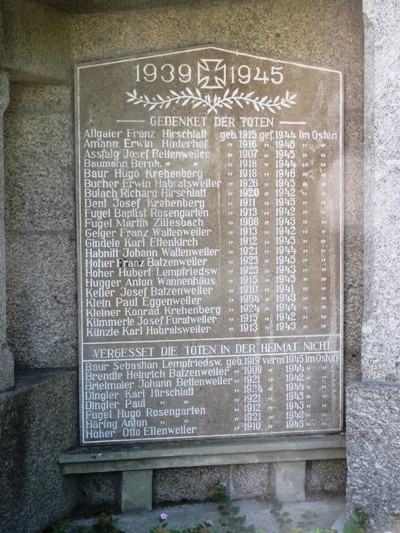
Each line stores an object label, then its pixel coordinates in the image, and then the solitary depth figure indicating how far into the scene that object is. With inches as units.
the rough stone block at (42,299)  151.5
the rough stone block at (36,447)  130.3
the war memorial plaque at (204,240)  149.4
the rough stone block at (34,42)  134.4
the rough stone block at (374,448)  124.0
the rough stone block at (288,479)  153.3
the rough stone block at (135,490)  149.6
